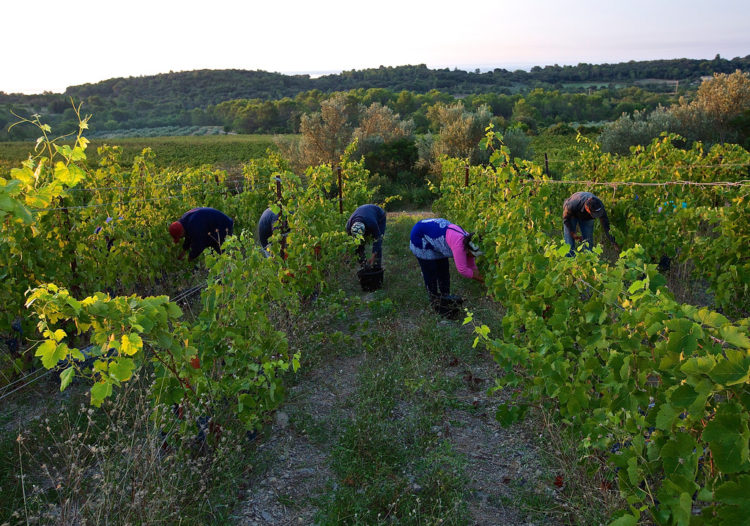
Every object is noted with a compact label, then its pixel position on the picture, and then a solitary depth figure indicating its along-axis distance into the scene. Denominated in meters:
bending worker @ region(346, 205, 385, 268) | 6.23
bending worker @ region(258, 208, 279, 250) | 6.26
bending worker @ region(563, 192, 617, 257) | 5.80
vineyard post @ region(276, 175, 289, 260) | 4.98
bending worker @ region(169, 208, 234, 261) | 5.97
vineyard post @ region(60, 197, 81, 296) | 4.79
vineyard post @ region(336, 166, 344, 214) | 7.47
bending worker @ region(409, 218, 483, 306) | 4.90
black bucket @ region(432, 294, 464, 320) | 5.34
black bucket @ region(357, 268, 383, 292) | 6.28
